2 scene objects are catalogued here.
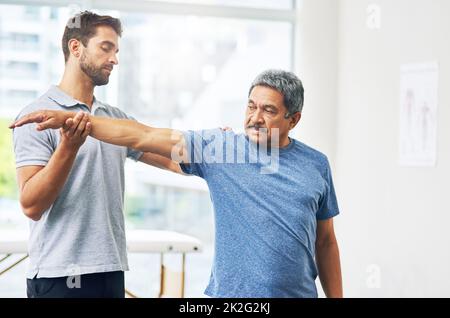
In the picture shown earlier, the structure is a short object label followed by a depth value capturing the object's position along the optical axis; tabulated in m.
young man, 3.82
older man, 3.52
